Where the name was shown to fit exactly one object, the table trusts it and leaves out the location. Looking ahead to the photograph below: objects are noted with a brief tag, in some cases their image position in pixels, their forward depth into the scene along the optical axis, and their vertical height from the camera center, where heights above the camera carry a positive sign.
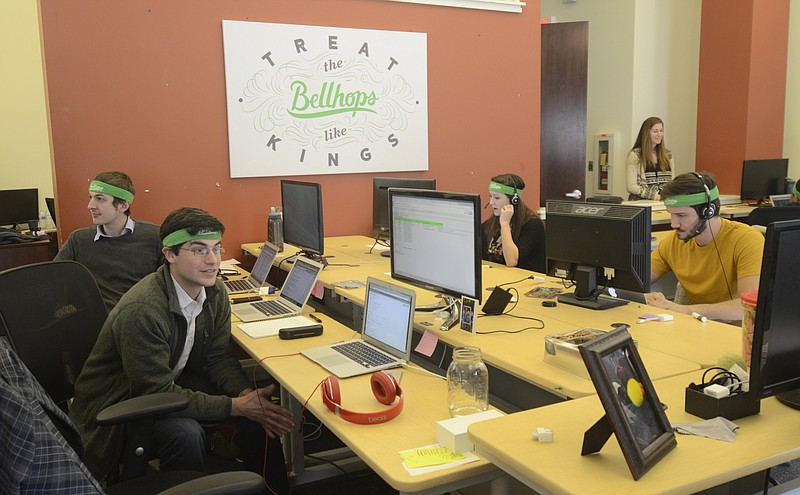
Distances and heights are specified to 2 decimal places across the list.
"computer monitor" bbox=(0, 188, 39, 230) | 6.25 -0.41
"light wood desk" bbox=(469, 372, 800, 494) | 1.30 -0.62
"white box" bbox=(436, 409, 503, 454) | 1.63 -0.67
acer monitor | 2.69 -0.39
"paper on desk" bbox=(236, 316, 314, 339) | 2.76 -0.70
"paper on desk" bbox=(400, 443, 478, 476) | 1.56 -0.71
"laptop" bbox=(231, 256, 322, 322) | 3.04 -0.65
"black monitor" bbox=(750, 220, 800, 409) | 1.43 -0.36
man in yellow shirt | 2.84 -0.43
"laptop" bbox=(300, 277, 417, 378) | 2.28 -0.64
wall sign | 4.57 +0.40
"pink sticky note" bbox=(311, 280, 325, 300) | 3.41 -0.67
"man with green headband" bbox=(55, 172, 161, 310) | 3.62 -0.45
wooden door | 6.34 +0.46
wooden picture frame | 1.32 -0.51
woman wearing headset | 3.81 -0.41
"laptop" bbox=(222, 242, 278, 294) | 3.66 -0.64
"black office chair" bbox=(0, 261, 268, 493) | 2.02 -0.59
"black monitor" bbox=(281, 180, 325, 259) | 3.72 -0.34
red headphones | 1.83 -0.67
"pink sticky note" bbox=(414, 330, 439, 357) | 2.39 -0.66
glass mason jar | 1.89 -0.63
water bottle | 4.37 -0.45
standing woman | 6.37 -0.12
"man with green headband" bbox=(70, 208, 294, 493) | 2.20 -0.72
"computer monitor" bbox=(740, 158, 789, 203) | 6.71 -0.29
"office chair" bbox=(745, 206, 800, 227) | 4.74 -0.45
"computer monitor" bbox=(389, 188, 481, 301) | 2.34 -0.31
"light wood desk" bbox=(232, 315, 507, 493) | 1.55 -0.71
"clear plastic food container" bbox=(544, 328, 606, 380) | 1.97 -0.58
